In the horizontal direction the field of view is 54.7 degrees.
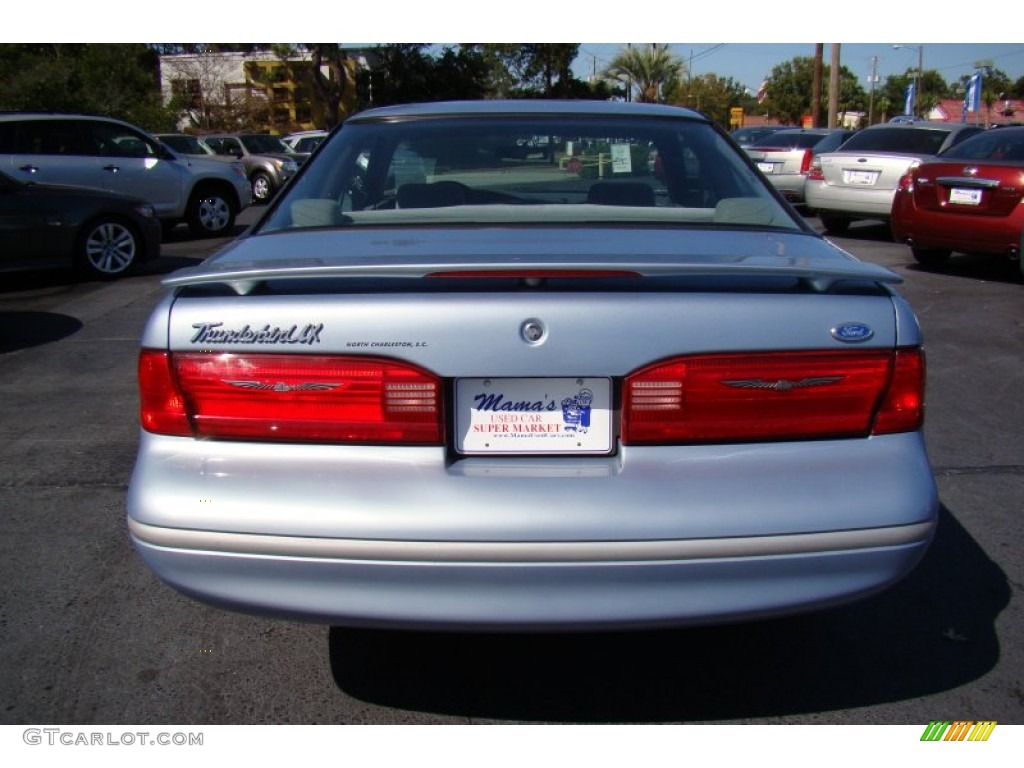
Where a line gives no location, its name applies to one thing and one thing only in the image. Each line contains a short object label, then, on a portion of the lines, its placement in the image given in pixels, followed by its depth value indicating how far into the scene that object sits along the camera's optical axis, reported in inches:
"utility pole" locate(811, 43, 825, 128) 1226.0
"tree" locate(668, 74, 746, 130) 2691.9
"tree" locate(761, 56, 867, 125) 2952.8
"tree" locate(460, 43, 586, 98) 1769.2
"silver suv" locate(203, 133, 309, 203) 791.7
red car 351.9
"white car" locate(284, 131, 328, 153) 943.7
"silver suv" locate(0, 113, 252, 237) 470.6
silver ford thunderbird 85.4
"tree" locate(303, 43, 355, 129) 1384.1
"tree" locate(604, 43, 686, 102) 1562.5
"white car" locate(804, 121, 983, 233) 471.5
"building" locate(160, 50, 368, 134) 1454.2
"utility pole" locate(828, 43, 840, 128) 1080.2
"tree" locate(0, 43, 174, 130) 934.4
